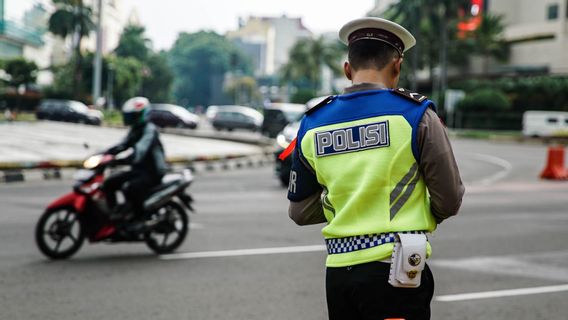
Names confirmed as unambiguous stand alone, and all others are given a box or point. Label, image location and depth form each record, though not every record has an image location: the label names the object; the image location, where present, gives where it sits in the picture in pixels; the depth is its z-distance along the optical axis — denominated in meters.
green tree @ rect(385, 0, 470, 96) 65.25
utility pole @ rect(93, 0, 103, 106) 47.06
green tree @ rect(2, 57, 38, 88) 54.62
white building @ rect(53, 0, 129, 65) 105.44
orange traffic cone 20.83
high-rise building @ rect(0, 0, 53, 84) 72.19
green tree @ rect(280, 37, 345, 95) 92.56
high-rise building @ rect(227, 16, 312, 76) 197.75
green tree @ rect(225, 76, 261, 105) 134.88
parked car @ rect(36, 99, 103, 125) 49.90
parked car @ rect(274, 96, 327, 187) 16.41
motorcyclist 8.28
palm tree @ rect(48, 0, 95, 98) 70.44
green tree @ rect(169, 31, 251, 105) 154.25
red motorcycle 8.09
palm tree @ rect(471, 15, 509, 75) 72.12
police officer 2.68
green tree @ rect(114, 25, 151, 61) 107.69
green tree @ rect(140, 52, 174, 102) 109.75
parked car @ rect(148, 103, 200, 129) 52.56
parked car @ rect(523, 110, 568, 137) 50.53
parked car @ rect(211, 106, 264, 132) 52.38
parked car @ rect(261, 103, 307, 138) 39.14
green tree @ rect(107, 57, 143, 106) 80.66
